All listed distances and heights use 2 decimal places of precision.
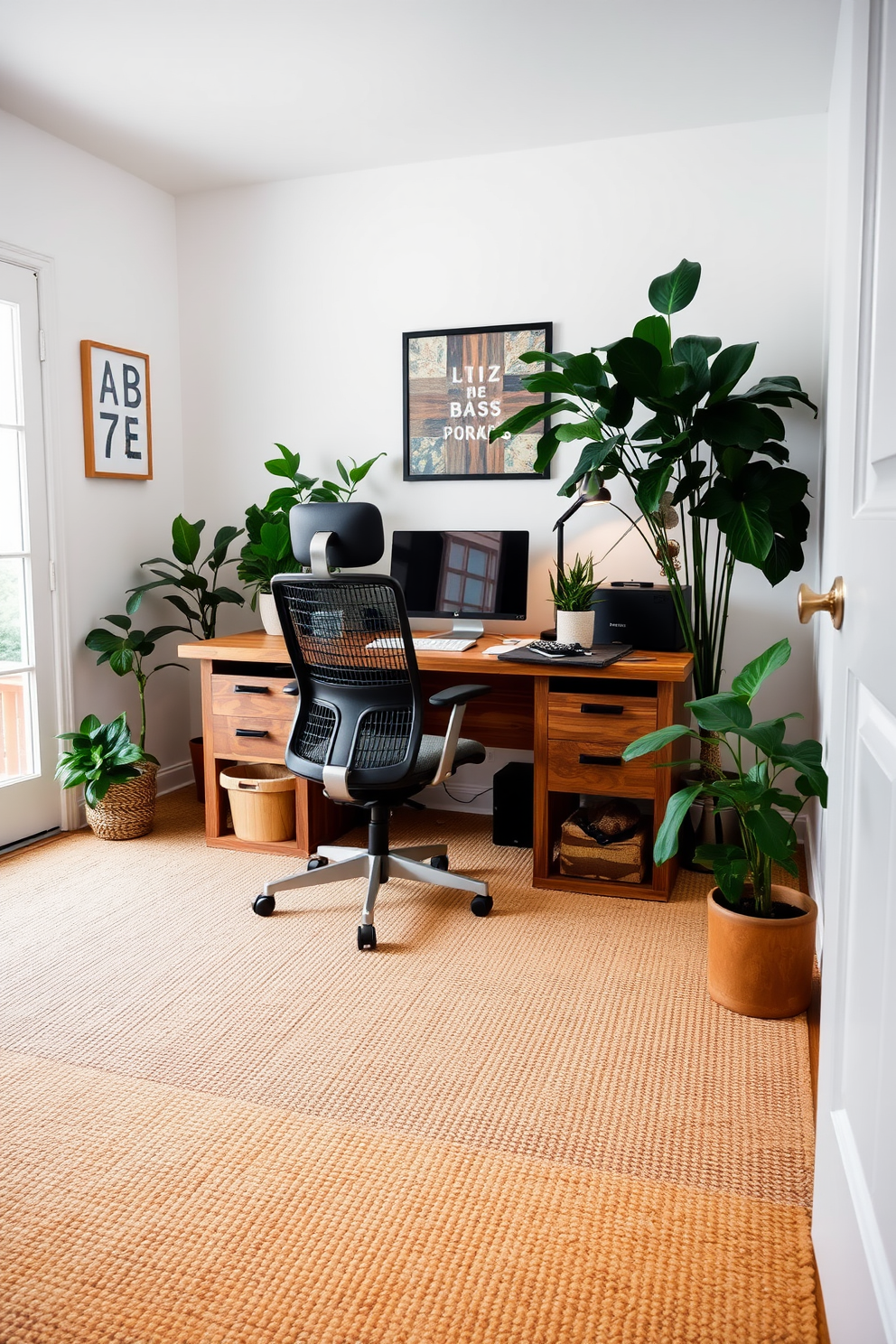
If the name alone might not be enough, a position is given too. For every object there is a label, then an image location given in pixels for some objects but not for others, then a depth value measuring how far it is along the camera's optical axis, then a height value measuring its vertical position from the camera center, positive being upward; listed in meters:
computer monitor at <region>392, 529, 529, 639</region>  3.44 -0.02
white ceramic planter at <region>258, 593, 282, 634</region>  3.67 -0.16
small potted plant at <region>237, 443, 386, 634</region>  3.62 +0.17
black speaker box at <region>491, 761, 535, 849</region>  3.45 -0.85
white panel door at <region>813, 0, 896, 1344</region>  0.85 -0.21
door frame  3.43 +0.29
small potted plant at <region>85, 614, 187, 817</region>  3.62 -0.29
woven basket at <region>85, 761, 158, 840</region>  3.54 -0.89
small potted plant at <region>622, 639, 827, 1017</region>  2.09 -0.69
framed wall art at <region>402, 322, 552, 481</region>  3.64 +0.66
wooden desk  2.91 -0.50
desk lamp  3.01 +0.24
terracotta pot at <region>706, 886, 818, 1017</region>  2.18 -0.91
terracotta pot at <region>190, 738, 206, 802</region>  4.08 -0.81
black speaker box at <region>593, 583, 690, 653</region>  3.18 -0.16
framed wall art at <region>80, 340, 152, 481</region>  3.69 +0.64
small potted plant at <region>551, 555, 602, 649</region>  3.10 -0.13
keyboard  3.18 -0.25
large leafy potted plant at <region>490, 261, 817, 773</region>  2.78 +0.41
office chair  2.57 -0.33
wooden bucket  3.36 -0.83
